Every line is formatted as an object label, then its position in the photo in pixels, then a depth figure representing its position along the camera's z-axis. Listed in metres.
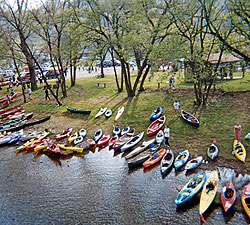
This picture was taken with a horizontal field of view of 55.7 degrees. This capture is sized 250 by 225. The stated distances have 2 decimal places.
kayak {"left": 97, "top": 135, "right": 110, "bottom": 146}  19.03
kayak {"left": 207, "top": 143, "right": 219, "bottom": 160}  15.05
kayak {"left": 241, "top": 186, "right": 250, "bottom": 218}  10.73
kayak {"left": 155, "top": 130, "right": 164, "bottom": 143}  17.72
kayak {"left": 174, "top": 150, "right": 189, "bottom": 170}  14.80
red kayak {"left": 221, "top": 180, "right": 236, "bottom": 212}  11.14
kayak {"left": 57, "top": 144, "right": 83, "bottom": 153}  18.47
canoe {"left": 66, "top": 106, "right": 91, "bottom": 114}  24.80
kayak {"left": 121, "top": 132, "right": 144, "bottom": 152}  17.75
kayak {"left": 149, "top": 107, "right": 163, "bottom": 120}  21.31
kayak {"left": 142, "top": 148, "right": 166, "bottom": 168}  15.37
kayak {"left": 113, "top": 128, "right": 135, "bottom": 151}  17.98
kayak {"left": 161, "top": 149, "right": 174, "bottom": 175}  14.57
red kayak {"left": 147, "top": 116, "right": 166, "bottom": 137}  19.19
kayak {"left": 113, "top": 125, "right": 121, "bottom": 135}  20.14
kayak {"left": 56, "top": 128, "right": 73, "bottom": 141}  20.62
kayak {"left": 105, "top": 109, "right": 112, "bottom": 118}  23.57
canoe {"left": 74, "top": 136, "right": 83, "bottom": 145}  19.52
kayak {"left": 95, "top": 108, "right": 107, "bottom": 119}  24.18
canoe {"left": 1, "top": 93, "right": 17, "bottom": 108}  30.73
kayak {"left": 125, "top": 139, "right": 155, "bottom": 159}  16.88
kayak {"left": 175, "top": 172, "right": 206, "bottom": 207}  11.80
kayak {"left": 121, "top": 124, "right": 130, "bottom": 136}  20.01
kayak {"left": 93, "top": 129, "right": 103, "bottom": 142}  19.72
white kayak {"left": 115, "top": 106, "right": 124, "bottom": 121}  23.09
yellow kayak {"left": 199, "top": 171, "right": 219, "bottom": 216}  11.32
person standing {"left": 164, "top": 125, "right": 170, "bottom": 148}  16.69
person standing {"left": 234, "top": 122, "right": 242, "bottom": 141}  15.53
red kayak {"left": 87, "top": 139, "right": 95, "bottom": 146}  19.00
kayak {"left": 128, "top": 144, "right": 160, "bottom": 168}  15.46
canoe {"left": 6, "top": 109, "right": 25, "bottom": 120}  26.42
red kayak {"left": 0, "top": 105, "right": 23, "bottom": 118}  27.41
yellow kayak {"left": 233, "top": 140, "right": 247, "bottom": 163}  14.43
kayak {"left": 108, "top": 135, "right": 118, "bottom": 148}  18.62
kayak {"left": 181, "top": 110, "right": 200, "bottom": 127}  18.91
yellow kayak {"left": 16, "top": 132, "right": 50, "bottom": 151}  19.77
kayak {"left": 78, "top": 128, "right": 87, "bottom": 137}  20.67
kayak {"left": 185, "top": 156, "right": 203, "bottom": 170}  14.48
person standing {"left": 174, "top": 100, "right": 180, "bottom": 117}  20.62
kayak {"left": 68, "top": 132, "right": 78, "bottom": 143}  19.88
